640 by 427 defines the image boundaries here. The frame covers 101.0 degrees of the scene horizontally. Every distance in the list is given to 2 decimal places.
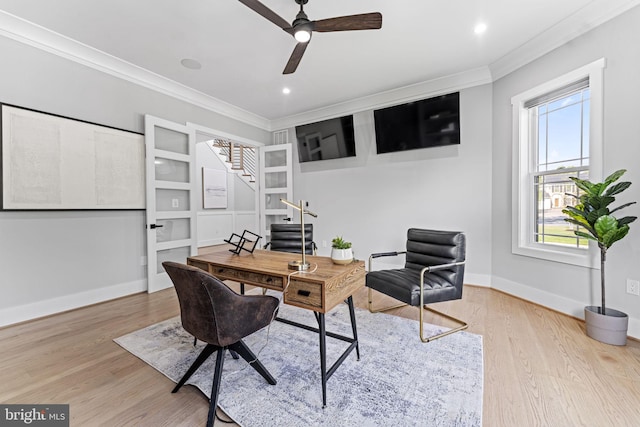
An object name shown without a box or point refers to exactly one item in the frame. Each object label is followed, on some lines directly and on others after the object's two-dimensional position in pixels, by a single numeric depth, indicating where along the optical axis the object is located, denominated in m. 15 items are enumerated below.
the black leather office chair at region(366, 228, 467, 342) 2.25
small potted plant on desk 1.82
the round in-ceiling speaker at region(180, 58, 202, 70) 3.15
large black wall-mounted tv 3.60
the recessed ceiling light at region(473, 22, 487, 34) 2.59
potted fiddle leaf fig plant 2.06
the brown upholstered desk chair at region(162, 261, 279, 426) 1.34
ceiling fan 1.92
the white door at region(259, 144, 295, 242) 5.11
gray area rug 1.43
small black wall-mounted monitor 4.47
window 2.48
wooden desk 1.49
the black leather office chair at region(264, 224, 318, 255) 3.37
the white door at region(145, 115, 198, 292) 3.45
